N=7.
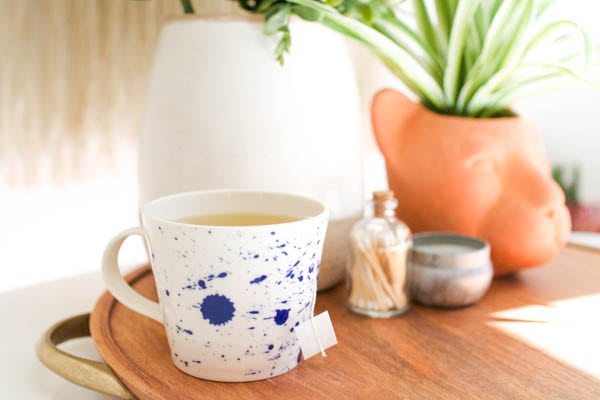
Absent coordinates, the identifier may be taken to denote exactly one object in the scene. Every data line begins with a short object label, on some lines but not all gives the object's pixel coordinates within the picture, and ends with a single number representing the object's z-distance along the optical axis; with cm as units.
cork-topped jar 51
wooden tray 38
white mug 37
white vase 50
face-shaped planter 56
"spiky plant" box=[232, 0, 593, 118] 53
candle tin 52
